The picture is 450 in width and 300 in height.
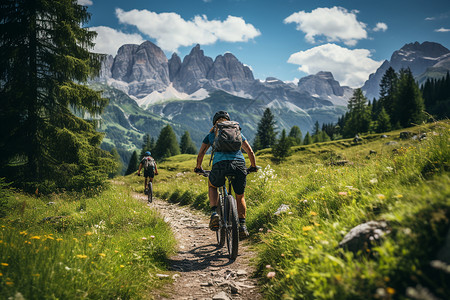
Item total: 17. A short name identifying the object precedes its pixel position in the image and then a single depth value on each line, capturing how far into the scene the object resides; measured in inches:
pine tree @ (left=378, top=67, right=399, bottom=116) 2985.0
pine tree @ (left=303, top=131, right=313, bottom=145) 3649.1
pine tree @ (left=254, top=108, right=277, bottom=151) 2969.0
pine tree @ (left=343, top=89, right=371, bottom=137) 2682.1
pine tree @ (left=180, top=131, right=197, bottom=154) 3718.0
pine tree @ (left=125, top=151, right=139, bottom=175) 3137.3
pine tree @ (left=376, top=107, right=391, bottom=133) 2384.4
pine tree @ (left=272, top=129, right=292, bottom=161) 1689.2
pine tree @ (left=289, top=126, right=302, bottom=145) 3939.5
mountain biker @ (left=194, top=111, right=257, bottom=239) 188.7
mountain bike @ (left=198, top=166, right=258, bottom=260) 179.5
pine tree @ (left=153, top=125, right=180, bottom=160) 3129.9
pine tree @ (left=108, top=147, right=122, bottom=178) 597.0
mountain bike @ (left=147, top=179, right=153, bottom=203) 544.5
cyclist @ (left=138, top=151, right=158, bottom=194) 570.6
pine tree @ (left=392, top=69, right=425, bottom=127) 2177.7
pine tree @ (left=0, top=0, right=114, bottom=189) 500.1
